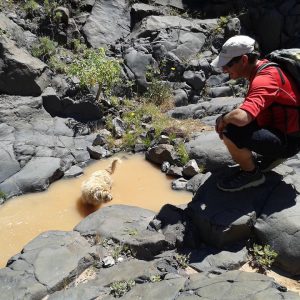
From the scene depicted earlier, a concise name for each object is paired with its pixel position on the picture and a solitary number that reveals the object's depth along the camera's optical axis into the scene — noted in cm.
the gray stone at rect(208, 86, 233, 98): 1050
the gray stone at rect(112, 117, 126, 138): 863
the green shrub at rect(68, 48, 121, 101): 906
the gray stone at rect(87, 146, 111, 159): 800
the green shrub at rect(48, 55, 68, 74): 992
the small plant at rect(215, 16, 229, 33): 1199
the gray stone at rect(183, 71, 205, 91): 1070
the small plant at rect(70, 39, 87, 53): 1101
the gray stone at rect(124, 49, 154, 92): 1040
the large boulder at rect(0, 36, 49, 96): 898
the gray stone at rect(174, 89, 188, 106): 1019
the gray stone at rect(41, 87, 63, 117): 908
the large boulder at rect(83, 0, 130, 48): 1150
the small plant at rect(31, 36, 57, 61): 1023
